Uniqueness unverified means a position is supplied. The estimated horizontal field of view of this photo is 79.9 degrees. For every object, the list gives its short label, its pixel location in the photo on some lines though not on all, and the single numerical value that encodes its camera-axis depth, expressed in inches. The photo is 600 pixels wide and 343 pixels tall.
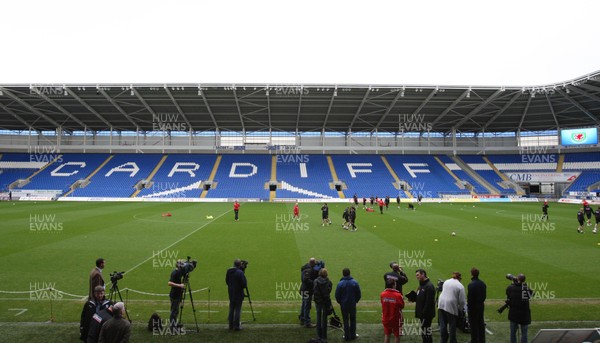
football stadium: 347.6
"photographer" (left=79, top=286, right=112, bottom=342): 246.7
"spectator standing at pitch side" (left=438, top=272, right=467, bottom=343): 264.5
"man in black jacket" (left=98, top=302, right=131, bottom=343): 199.9
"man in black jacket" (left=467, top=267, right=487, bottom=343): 267.6
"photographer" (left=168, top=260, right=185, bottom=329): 294.4
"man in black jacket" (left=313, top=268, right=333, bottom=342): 280.2
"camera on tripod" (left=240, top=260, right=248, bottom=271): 318.3
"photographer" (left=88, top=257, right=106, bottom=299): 282.2
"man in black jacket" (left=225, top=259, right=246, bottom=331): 300.4
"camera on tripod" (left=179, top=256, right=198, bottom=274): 297.5
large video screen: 2036.2
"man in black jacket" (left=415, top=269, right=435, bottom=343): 265.3
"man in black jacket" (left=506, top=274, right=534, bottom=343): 264.7
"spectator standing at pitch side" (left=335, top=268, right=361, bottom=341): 279.7
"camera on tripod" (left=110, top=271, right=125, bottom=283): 293.0
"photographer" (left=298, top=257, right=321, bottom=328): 307.9
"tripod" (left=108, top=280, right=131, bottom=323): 302.5
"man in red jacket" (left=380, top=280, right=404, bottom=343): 258.2
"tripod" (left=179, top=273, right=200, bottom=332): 298.7
